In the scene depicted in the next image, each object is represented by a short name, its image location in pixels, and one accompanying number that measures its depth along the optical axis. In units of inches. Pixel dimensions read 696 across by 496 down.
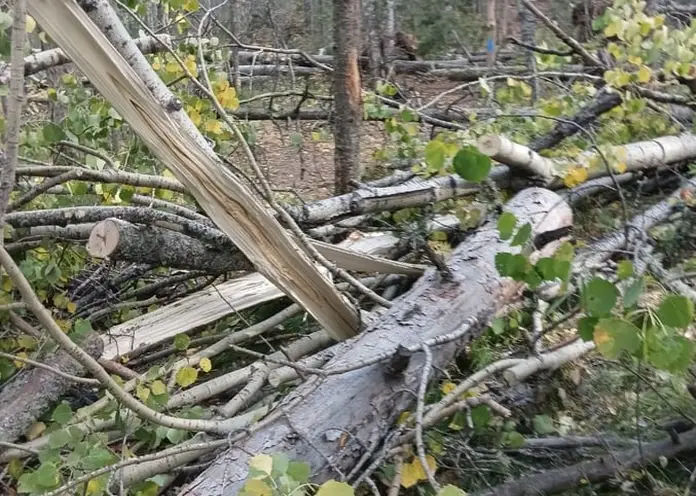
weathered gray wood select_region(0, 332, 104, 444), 86.7
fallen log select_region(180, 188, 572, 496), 69.5
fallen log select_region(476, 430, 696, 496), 73.8
